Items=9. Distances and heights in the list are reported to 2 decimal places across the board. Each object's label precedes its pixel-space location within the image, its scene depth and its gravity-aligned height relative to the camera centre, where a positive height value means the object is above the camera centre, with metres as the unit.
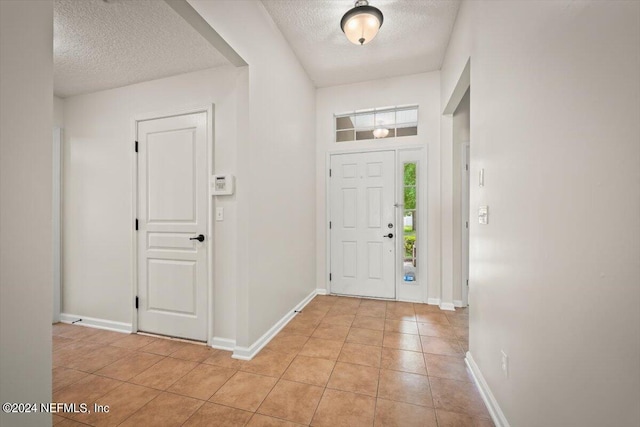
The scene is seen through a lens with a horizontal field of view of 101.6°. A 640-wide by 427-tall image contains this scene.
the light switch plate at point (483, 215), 1.72 -0.02
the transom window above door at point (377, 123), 3.62 +1.27
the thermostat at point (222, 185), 2.25 +0.23
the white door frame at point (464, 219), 3.36 -0.10
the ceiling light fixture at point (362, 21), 2.22 +1.64
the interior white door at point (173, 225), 2.53 -0.15
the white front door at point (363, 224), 3.65 -0.18
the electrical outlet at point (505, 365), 1.39 -0.83
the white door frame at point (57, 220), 3.06 -0.11
